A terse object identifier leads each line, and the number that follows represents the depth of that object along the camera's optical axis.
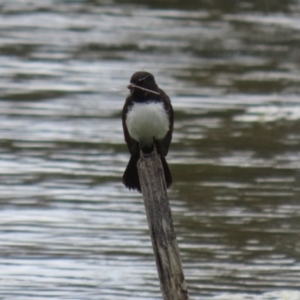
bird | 14.36
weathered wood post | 12.49
